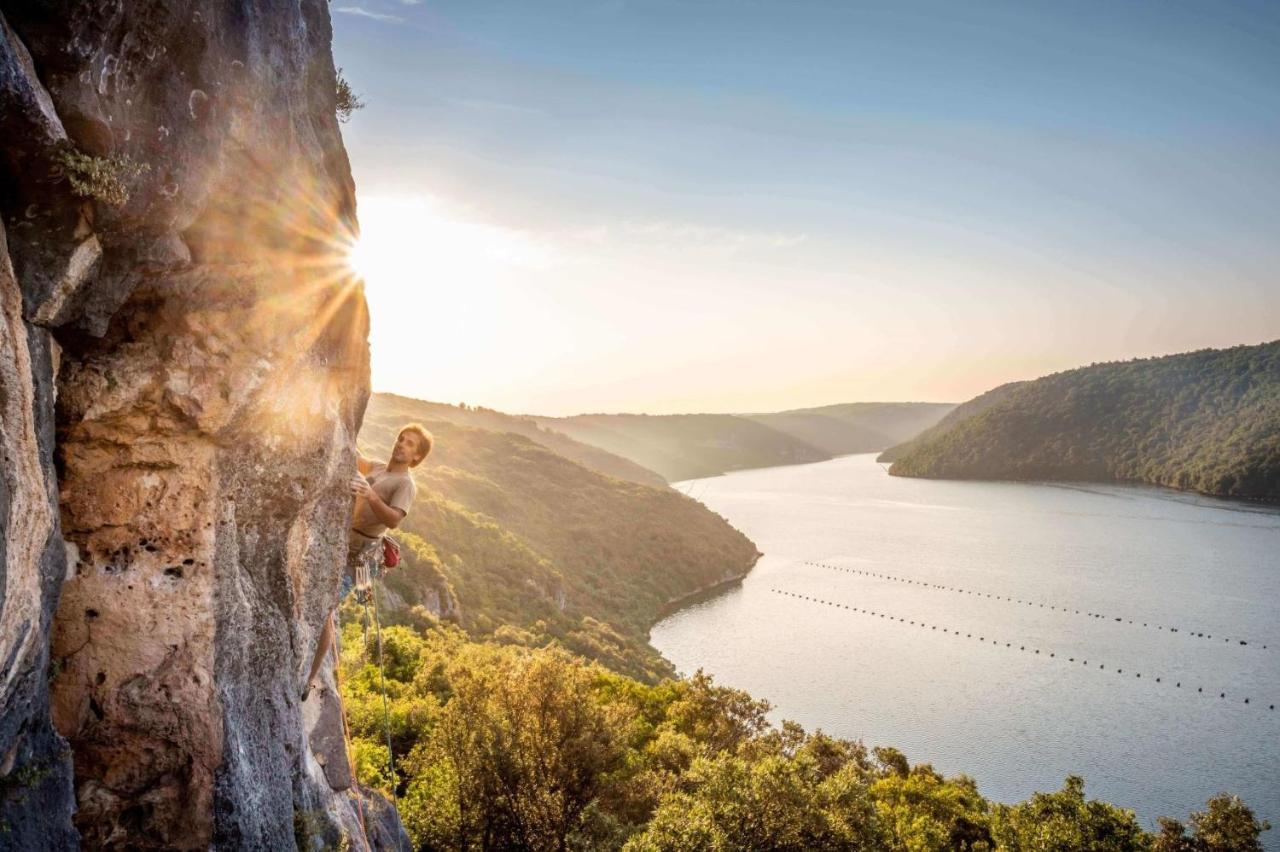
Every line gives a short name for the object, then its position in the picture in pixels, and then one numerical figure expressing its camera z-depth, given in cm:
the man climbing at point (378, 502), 788
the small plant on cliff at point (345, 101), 768
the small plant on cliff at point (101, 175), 398
